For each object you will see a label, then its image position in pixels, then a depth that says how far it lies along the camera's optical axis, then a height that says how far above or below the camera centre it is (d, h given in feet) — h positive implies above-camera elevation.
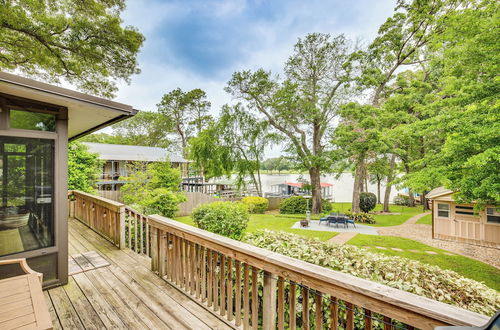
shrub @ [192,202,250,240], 14.73 -3.46
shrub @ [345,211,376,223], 44.57 -10.22
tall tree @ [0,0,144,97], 25.49 +16.14
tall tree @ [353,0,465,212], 38.40 +24.13
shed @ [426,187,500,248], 30.66 -8.14
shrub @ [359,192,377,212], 56.59 -9.14
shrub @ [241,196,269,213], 57.52 -9.26
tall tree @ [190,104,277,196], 62.23 +7.00
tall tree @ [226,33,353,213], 48.55 +17.42
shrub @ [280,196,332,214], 56.34 -9.74
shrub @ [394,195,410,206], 74.58 -11.58
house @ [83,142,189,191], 69.31 +3.61
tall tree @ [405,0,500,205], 15.53 +4.34
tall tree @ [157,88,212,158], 90.43 +24.17
